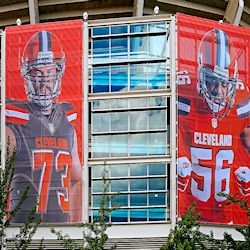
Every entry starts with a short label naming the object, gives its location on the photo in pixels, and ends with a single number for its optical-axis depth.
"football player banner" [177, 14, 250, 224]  34.09
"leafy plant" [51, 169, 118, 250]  20.67
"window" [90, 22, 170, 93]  35.06
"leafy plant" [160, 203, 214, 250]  20.88
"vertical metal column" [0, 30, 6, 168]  35.44
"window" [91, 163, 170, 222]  33.84
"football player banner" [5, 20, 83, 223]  34.50
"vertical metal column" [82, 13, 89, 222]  34.19
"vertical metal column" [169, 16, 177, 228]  33.59
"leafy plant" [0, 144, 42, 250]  20.84
